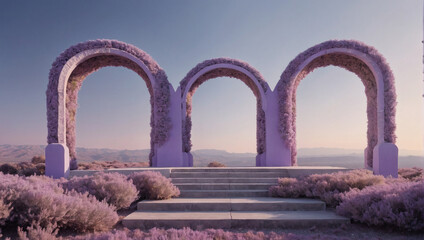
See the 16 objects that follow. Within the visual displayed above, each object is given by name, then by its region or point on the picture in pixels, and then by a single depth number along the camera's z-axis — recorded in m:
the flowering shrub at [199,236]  3.36
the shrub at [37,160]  14.83
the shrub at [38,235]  3.40
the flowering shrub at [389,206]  4.13
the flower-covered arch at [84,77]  9.35
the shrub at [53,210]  3.96
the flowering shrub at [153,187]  5.92
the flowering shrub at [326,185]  5.97
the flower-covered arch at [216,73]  10.99
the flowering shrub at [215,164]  13.70
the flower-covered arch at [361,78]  9.73
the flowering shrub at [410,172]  10.27
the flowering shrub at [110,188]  5.34
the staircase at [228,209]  4.64
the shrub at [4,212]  3.85
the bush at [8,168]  11.28
